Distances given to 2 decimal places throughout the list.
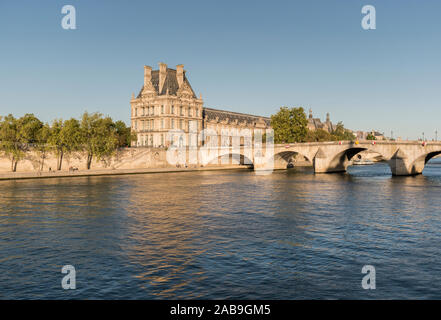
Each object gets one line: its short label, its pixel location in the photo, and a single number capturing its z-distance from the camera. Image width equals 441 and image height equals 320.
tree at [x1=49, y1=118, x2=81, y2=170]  82.00
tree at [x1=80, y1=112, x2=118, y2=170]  86.69
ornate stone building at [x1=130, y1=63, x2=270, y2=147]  118.81
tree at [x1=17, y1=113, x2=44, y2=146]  77.94
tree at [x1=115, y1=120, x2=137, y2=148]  114.75
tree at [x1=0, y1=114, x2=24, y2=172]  75.25
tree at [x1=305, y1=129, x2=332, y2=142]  138.00
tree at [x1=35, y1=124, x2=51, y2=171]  81.75
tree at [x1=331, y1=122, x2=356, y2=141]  168.40
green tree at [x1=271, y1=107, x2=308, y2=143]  110.56
